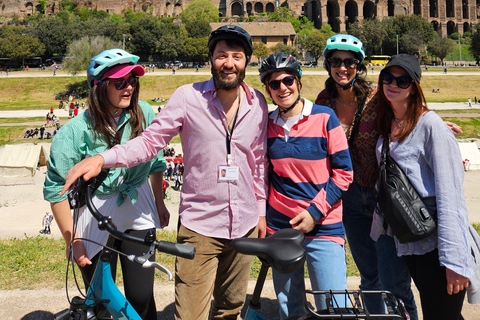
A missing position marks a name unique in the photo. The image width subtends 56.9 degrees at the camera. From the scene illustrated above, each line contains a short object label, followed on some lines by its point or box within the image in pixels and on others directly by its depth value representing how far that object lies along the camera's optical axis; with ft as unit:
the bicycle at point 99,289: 6.77
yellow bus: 184.07
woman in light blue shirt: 8.02
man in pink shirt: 8.38
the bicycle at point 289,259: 6.37
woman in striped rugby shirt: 8.76
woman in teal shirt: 8.75
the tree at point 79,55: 148.56
